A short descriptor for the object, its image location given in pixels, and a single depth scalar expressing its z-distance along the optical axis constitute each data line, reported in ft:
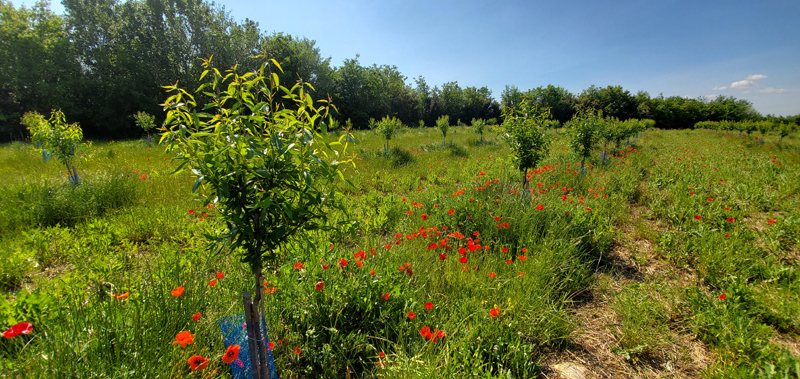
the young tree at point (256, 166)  4.16
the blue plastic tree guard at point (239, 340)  5.74
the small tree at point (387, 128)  36.81
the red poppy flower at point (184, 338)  4.81
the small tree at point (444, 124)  44.63
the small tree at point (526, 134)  16.26
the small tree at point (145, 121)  44.13
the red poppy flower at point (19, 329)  4.20
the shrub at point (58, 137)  15.48
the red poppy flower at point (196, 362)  4.61
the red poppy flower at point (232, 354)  4.84
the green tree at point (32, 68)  60.59
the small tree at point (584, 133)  22.67
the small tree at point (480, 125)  49.32
